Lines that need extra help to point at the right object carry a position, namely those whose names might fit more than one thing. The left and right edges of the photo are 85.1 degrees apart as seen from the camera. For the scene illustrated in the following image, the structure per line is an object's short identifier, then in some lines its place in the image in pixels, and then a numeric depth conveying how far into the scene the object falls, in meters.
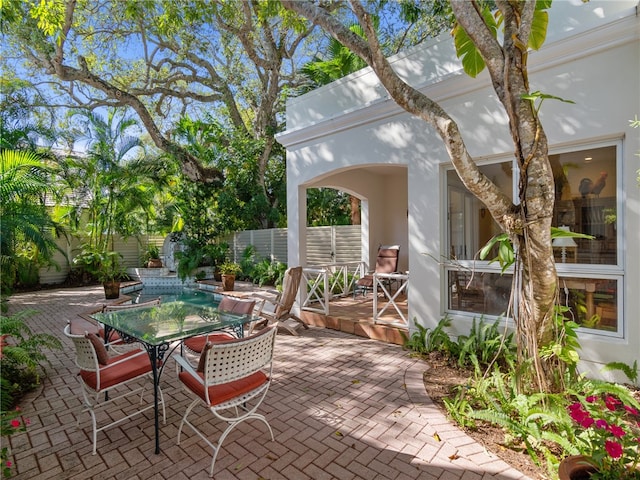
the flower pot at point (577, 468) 2.38
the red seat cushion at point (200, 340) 4.55
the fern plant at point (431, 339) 5.16
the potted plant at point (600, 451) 2.27
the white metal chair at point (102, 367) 3.22
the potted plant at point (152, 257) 15.11
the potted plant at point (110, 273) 11.22
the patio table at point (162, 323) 3.44
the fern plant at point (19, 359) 4.12
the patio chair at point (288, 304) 6.86
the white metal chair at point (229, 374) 2.95
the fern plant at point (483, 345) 4.56
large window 4.17
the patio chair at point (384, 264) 8.56
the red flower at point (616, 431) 2.22
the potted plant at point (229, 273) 11.45
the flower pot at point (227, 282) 11.43
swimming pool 11.20
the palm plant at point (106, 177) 12.13
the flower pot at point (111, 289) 11.18
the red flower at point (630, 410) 2.53
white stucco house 4.01
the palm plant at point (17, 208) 6.44
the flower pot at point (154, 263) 15.09
